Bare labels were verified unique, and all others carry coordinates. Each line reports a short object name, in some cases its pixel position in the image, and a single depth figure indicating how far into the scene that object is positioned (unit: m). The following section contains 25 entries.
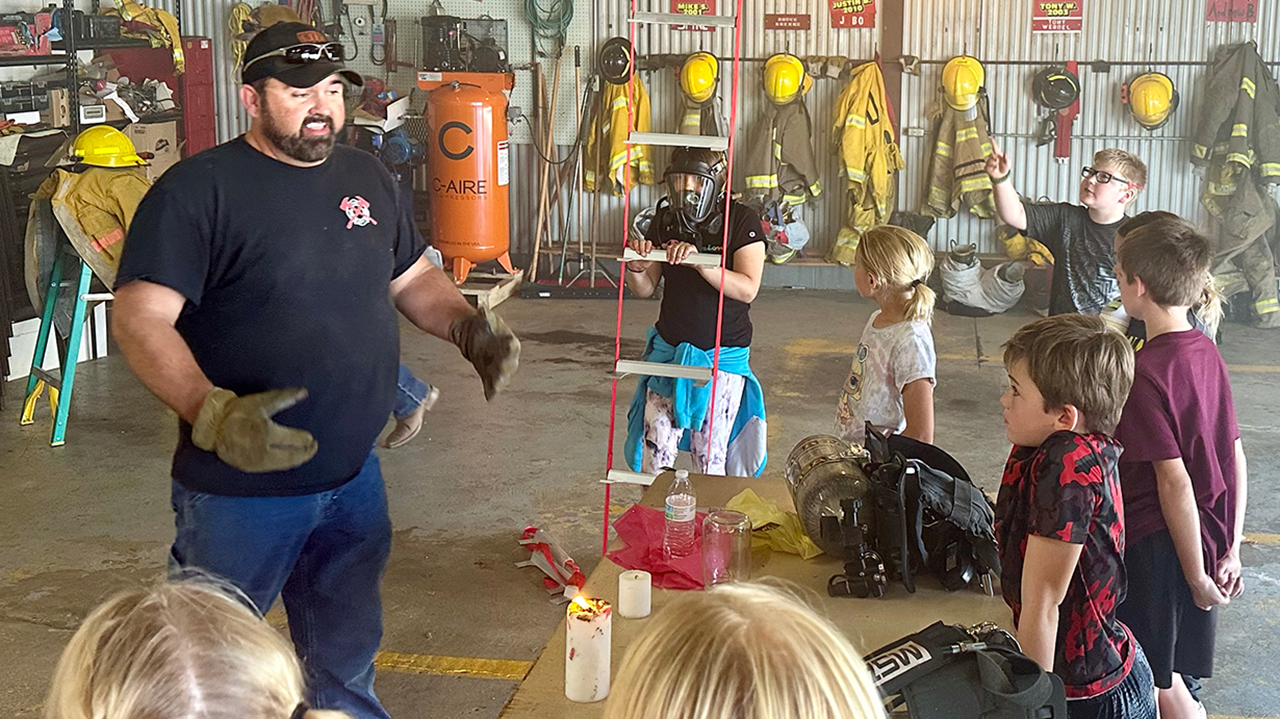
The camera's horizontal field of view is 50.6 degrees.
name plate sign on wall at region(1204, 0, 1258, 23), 10.81
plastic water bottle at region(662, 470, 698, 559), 3.44
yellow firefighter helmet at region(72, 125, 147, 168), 7.62
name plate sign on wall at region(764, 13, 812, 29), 11.46
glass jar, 3.32
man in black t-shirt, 2.97
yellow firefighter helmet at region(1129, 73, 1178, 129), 10.77
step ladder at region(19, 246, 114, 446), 7.26
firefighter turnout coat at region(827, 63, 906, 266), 11.09
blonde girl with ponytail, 4.14
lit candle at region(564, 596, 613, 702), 2.77
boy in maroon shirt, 3.30
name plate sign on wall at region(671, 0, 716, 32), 11.60
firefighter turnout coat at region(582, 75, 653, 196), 11.24
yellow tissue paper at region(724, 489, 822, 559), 3.56
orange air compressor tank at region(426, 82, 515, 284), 10.51
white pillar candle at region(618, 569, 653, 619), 3.15
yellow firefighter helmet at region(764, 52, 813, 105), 11.13
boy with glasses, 5.06
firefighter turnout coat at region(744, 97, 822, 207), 11.28
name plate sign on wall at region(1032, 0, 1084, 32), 11.08
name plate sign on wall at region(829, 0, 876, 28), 11.34
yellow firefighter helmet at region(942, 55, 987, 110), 10.97
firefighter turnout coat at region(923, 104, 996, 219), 10.99
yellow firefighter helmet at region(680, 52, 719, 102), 11.09
